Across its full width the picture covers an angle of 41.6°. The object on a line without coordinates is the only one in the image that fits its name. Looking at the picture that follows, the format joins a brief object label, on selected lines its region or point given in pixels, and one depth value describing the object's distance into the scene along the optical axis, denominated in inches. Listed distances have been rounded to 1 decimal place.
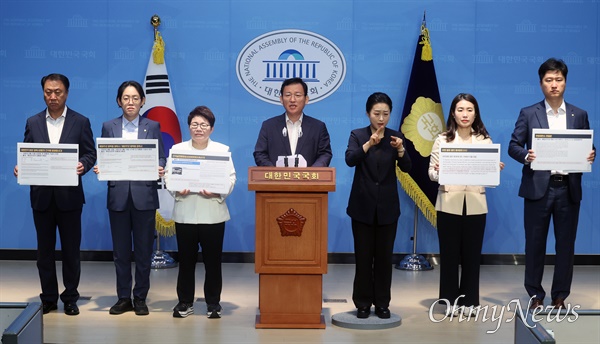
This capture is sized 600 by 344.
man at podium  226.5
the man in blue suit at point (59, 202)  225.5
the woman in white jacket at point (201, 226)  218.7
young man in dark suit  230.5
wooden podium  207.5
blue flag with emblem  302.2
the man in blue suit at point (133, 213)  227.0
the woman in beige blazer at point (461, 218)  222.4
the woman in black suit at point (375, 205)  214.8
